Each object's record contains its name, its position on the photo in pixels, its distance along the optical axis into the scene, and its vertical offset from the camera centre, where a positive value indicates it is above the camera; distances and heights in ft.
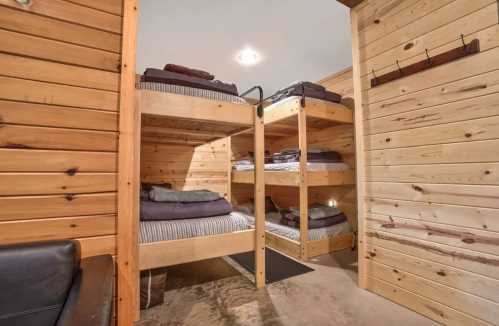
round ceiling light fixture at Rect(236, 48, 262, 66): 8.11 +4.38
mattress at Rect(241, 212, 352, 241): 8.37 -2.24
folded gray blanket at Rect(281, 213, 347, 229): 8.55 -1.88
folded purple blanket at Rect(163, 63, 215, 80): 5.64 +2.60
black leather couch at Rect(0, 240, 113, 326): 2.38 -1.20
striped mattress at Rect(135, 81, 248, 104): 5.22 +2.02
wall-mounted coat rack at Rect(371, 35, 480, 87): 4.09 +2.25
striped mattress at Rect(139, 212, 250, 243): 5.08 -1.29
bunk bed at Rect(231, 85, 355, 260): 8.04 -0.17
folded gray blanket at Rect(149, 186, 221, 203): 5.79 -0.57
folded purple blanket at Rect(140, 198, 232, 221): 5.41 -0.90
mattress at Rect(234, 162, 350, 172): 8.47 +0.27
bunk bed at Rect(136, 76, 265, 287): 4.98 -0.44
